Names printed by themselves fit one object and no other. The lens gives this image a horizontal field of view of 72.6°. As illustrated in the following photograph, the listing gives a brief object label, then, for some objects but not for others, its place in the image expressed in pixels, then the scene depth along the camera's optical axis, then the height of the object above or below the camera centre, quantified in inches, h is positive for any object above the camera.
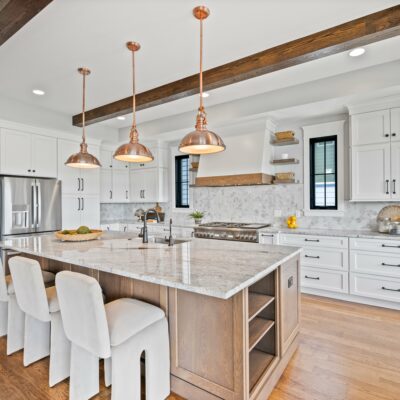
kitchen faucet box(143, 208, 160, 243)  104.8 -13.2
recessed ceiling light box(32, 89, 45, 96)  144.7 +58.5
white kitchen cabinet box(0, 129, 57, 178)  156.2 +28.0
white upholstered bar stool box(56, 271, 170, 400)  58.6 -32.2
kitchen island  59.9 -27.1
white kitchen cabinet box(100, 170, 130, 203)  221.9 +11.6
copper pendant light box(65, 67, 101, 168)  115.4 +17.4
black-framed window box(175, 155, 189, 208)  223.0 +15.2
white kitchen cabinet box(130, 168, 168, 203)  221.0 +12.3
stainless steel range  158.1 -19.0
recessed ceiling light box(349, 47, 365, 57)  106.0 +58.6
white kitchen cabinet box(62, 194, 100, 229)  184.4 -8.0
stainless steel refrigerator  151.2 -3.1
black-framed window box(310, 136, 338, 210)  160.9 +16.0
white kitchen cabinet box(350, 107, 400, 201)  131.0 +22.2
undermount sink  113.8 -17.2
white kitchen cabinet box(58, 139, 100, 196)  183.6 +17.4
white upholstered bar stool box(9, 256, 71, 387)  73.2 -29.3
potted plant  201.7 -12.0
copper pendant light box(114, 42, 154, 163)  102.3 +19.4
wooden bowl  106.6 -14.6
